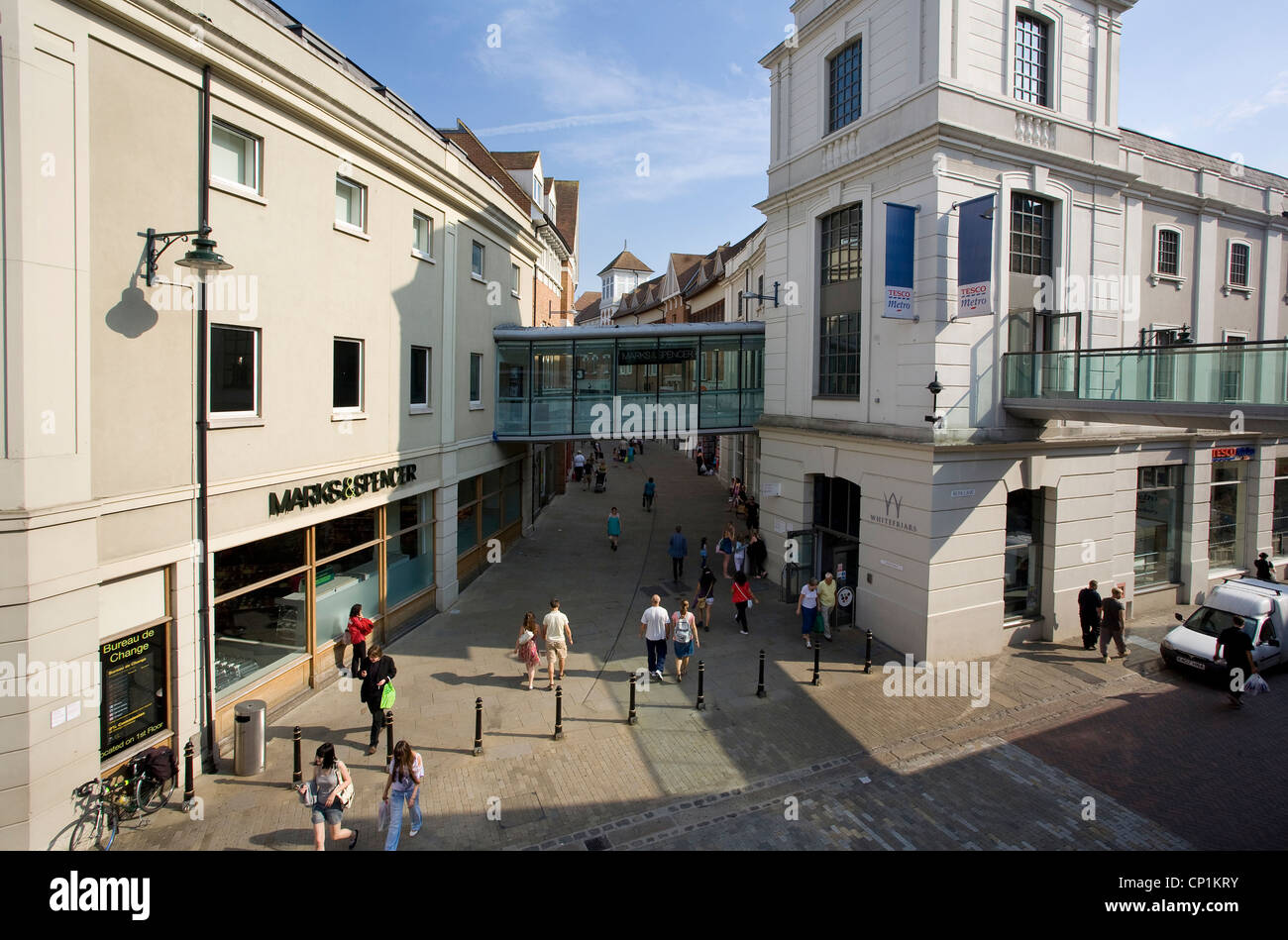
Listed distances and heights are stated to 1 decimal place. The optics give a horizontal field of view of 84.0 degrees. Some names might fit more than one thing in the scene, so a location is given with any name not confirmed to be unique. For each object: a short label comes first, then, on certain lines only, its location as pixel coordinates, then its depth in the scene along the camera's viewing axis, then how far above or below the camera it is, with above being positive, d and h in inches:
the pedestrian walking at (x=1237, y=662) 515.5 -163.8
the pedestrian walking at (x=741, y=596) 633.0 -149.0
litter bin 383.6 -170.0
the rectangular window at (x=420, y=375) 642.8 +42.8
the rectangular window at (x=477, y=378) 779.4 +49.6
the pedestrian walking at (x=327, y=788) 312.3 -160.6
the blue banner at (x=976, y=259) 515.2 +127.3
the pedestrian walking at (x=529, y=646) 502.0 -155.5
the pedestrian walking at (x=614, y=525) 915.4 -126.6
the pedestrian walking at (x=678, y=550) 776.5 -133.8
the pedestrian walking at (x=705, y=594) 646.5 -154.1
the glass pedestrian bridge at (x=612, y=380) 828.6 +53.3
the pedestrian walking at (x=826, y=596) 609.4 -142.2
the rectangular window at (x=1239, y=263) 847.7 +205.6
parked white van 559.8 -154.0
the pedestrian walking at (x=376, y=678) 410.6 -147.1
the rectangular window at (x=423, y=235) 638.5 +170.2
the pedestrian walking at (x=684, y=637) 526.6 -155.5
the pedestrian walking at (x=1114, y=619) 582.6 -151.1
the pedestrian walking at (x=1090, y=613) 599.2 -151.2
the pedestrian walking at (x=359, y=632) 486.6 -144.0
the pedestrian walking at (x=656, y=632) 516.1 -148.9
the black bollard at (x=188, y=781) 364.5 -185.4
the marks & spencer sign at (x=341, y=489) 448.5 -47.5
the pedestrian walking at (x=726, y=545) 778.2 -128.4
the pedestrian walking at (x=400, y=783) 319.0 -162.1
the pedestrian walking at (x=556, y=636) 511.5 -150.9
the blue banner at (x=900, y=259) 550.6 +133.1
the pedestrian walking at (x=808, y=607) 601.9 -150.6
